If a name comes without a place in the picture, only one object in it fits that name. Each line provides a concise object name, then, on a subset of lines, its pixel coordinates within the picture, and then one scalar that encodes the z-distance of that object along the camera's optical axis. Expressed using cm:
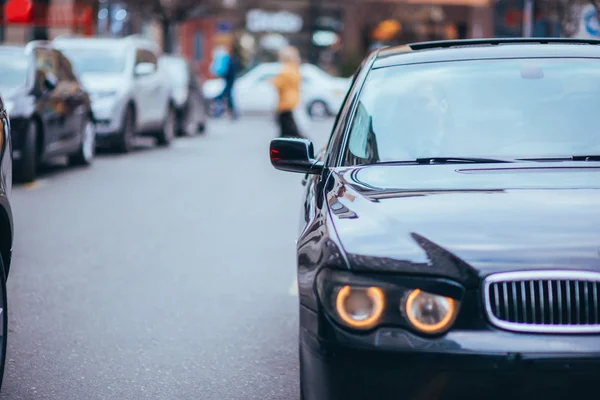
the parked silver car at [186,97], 2372
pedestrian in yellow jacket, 2000
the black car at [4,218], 459
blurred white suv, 1800
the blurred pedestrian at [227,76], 3162
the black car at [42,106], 1309
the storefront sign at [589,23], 1485
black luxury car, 323
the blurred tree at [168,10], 3962
